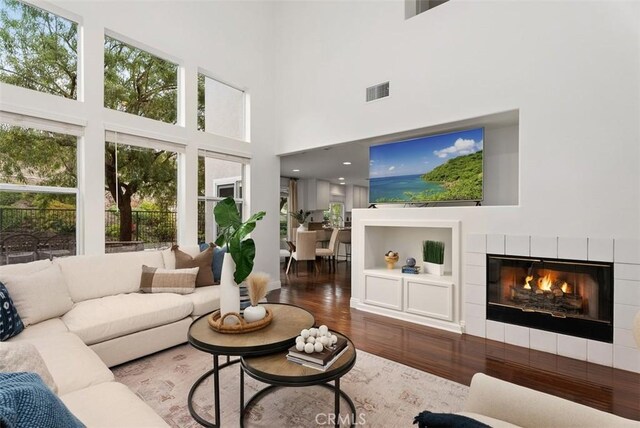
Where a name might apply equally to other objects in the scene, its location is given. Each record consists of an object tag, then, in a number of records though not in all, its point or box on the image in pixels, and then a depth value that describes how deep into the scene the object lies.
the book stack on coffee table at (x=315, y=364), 1.58
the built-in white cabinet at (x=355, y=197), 11.40
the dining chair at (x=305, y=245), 6.18
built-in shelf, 3.44
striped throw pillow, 3.16
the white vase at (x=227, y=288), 2.08
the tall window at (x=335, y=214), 10.66
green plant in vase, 2.07
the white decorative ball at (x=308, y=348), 1.64
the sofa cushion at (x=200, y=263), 3.51
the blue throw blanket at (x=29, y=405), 0.67
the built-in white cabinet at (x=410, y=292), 3.46
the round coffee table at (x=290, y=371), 1.52
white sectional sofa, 1.38
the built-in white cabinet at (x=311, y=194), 9.99
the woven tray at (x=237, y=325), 1.92
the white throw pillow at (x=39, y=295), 2.26
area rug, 1.92
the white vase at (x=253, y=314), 2.03
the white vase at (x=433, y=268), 3.77
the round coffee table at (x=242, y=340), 1.74
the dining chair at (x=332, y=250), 6.71
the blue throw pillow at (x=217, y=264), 3.67
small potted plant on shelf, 3.78
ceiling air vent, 4.06
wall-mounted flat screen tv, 3.50
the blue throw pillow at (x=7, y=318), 2.03
